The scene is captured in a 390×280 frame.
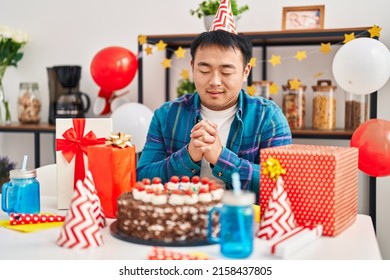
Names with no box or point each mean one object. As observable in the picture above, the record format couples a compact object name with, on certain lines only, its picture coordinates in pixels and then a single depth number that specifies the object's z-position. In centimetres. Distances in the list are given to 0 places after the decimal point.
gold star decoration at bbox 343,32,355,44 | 281
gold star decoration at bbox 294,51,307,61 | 303
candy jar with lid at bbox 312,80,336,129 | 302
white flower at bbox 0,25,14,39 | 343
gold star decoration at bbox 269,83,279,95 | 304
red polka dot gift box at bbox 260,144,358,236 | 119
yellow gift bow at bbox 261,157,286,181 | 123
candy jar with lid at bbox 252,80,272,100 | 309
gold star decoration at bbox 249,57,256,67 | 301
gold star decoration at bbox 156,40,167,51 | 312
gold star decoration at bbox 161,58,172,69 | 326
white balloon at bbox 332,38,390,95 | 259
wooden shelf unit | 287
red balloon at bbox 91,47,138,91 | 314
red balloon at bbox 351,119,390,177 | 213
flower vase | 364
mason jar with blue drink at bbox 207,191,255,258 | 96
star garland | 282
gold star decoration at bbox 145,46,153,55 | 323
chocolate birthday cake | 109
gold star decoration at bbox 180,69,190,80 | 319
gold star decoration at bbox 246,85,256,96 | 300
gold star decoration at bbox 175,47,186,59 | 317
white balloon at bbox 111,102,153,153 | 301
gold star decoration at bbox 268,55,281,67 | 305
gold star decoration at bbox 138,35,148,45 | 315
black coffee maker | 342
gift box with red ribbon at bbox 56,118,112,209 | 149
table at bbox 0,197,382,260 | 105
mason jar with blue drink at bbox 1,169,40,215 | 136
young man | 158
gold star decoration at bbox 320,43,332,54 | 295
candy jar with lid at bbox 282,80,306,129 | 304
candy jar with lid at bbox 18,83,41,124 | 356
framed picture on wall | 304
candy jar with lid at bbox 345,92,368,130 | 298
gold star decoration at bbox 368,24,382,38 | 276
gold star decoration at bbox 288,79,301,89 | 300
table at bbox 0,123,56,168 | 340
